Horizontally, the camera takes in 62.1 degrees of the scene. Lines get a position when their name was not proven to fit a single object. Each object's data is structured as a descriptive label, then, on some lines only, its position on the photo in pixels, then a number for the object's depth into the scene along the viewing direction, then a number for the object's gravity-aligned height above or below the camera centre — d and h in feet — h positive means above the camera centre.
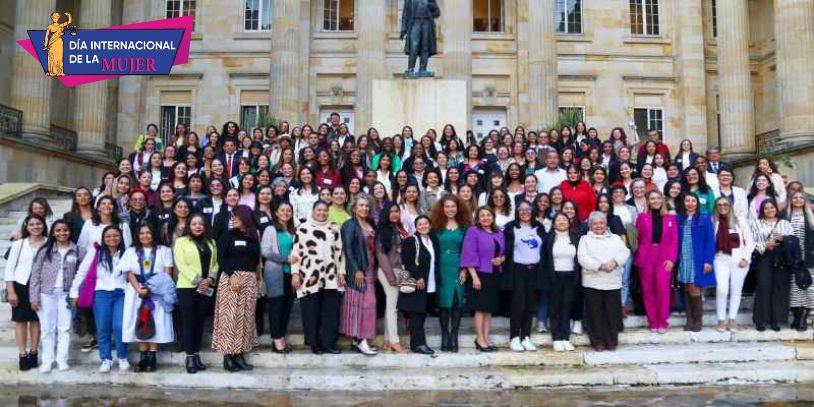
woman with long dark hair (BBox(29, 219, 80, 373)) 24.77 -1.47
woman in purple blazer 25.94 -0.43
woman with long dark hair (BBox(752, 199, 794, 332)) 28.58 -0.84
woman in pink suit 27.81 -0.06
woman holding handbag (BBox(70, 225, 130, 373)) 24.80 -1.39
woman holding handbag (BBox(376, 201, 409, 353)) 25.96 -0.37
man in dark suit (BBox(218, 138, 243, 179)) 37.86 +5.42
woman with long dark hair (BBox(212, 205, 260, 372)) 24.18 -1.34
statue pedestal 49.29 +10.97
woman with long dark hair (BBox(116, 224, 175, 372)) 24.61 -1.48
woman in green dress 26.16 -0.25
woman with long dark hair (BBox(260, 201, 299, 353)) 25.46 -0.55
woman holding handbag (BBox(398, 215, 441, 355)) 25.71 -0.68
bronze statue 48.55 +16.36
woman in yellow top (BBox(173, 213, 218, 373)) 24.56 -1.00
